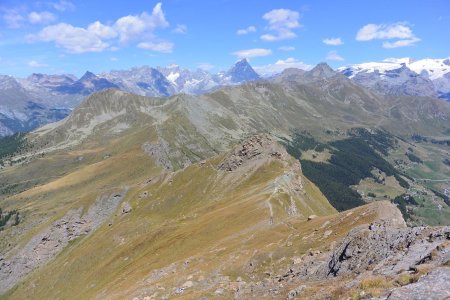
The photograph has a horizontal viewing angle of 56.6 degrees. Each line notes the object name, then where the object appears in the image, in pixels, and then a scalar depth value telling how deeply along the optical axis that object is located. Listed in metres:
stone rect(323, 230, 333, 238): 79.39
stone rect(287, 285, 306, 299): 45.99
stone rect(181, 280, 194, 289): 80.25
